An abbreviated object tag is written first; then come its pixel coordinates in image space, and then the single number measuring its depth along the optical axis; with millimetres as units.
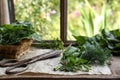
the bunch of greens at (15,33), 1357
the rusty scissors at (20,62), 1228
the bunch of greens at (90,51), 1260
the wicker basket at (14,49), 1334
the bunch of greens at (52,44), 1536
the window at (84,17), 1633
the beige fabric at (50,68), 1210
